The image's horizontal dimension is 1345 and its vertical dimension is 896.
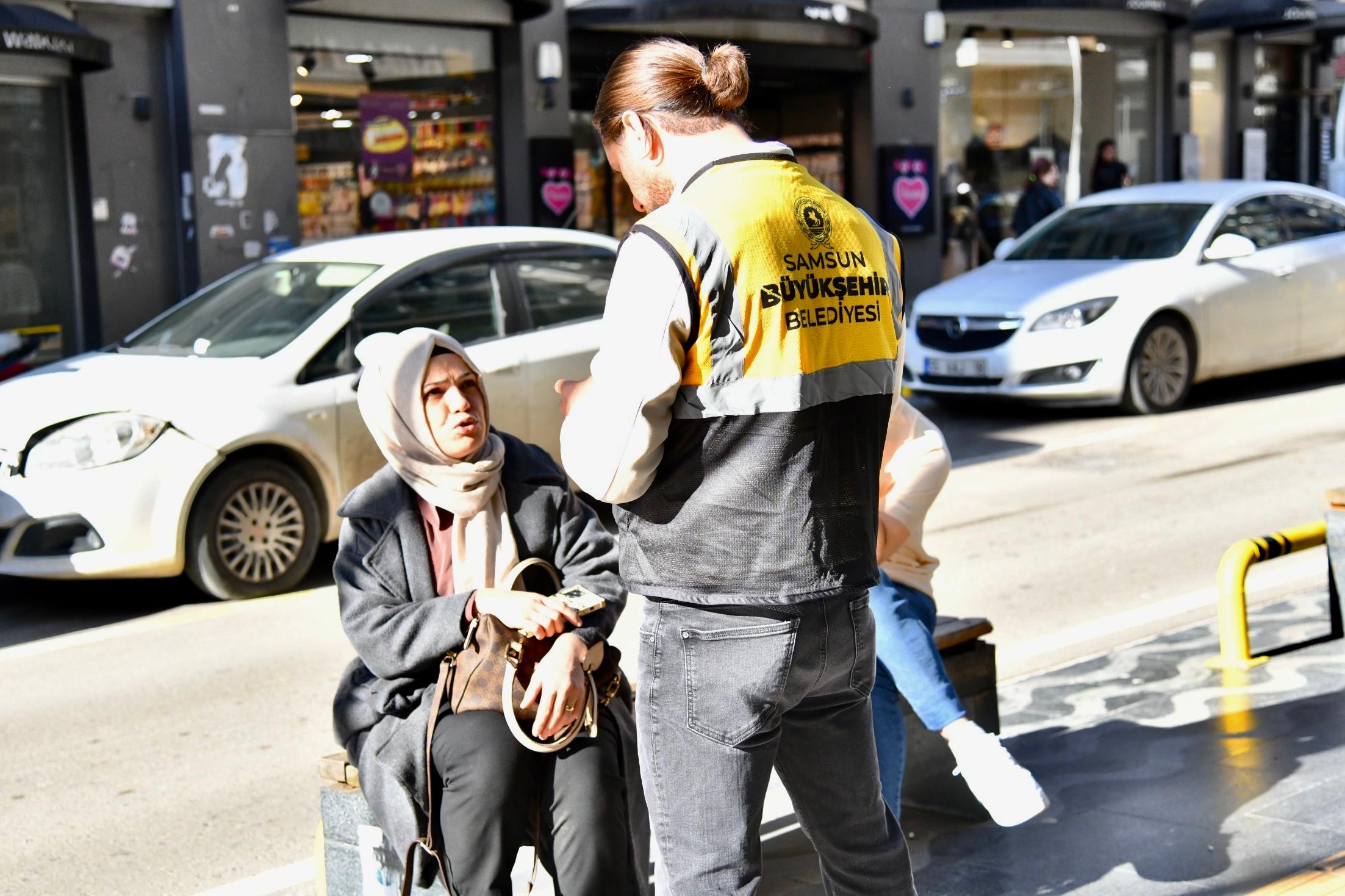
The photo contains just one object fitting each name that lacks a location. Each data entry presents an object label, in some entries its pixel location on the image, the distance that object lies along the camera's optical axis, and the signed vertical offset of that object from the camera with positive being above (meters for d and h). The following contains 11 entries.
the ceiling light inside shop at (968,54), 21.86 +2.01
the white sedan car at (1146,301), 12.02 -0.73
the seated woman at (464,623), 3.32 -0.83
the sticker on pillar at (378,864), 3.45 -1.33
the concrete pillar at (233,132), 14.21 +0.83
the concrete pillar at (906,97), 20.53 +1.38
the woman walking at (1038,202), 17.44 +0.04
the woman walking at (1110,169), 19.66 +0.41
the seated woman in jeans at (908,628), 3.95 -1.01
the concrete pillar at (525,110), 17.02 +1.12
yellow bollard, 5.35 -1.21
